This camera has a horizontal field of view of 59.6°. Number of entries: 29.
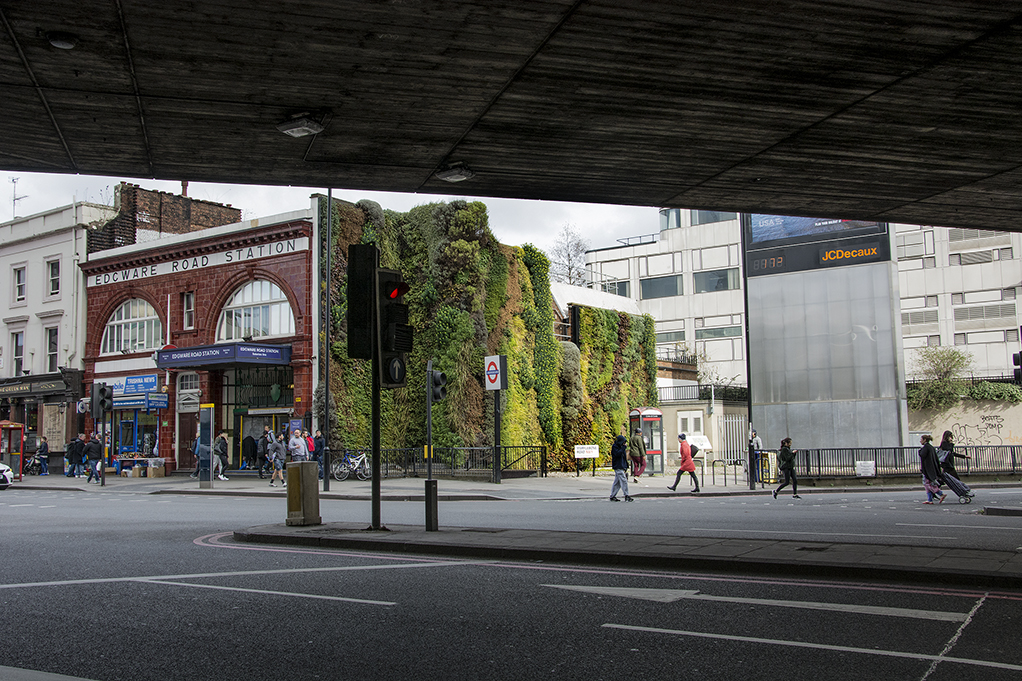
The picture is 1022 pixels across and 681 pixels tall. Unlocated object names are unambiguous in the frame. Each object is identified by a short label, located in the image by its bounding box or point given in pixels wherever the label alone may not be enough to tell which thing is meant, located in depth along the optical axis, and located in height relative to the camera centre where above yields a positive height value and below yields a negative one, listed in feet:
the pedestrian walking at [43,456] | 127.54 -3.55
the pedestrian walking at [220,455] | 111.14 -3.53
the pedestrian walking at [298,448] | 92.58 -2.31
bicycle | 101.65 -4.91
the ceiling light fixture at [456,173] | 46.43 +13.15
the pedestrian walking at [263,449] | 111.24 -2.94
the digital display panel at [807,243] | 114.83 +22.54
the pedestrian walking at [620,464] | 74.28 -3.76
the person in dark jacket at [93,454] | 113.09 -3.02
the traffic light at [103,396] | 95.71 +3.64
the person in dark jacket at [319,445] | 104.32 -2.30
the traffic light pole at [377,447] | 39.63 -1.04
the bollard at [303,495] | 43.91 -3.43
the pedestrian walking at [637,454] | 99.40 -4.05
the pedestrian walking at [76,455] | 119.34 -3.25
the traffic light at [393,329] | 39.65 +4.20
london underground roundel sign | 98.02 +5.37
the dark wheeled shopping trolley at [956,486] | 69.26 -5.77
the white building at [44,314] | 137.90 +18.66
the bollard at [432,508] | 41.45 -3.96
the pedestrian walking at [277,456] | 98.54 -3.39
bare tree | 203.34 +38.58
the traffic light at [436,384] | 69.24 +3.04
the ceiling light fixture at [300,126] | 38.47 +13.02
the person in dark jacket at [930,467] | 68.69 -4.27
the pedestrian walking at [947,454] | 71.77 -3.41
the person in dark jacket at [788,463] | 81.37 -4.45
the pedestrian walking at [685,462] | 86.56 -4.36
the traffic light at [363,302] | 39.91 +5.47
